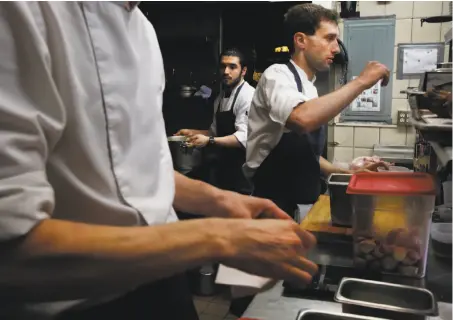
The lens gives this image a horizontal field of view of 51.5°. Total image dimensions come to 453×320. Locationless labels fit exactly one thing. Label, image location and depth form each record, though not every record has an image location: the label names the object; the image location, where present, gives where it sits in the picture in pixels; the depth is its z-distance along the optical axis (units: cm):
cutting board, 147
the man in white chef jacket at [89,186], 54
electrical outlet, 325
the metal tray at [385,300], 90
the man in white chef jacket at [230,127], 312
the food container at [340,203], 147
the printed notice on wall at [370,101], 334
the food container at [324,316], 89
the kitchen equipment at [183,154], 315
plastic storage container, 114
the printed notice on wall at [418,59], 318
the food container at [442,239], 131
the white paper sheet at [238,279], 73
